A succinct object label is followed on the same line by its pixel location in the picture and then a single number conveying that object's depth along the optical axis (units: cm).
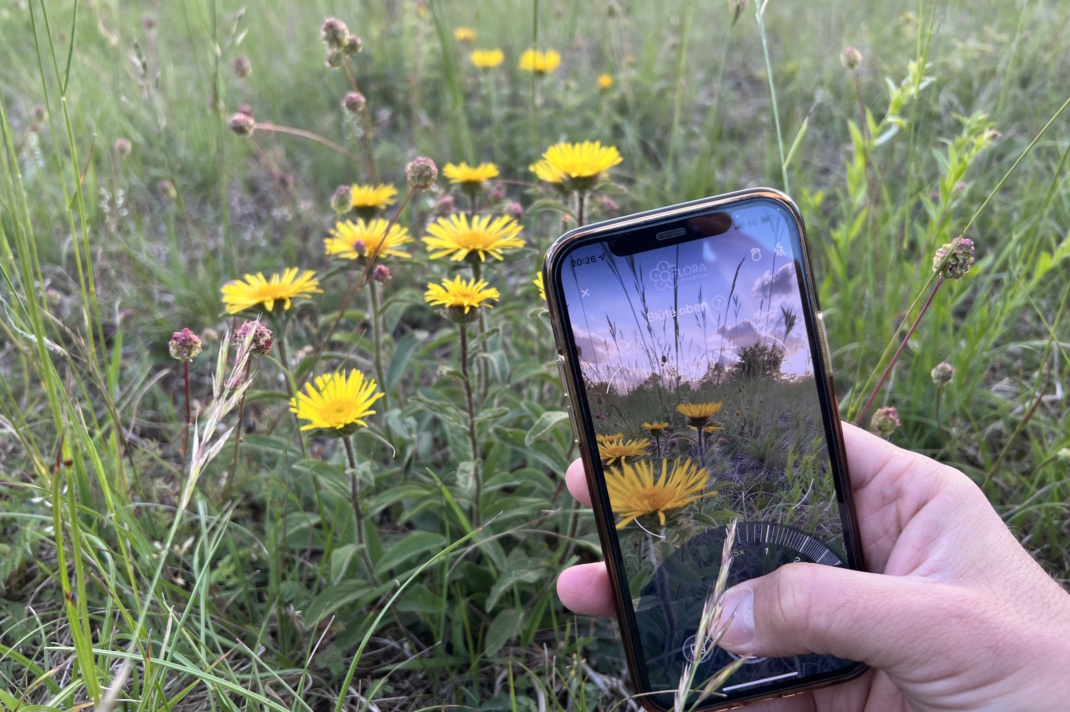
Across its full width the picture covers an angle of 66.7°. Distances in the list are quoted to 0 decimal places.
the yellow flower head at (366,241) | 31
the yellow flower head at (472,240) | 29
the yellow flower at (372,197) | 33
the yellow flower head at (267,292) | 29
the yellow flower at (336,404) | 25
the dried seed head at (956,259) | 25
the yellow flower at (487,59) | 52
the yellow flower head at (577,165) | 31
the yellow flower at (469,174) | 34
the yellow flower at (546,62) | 47
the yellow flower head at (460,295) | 27
